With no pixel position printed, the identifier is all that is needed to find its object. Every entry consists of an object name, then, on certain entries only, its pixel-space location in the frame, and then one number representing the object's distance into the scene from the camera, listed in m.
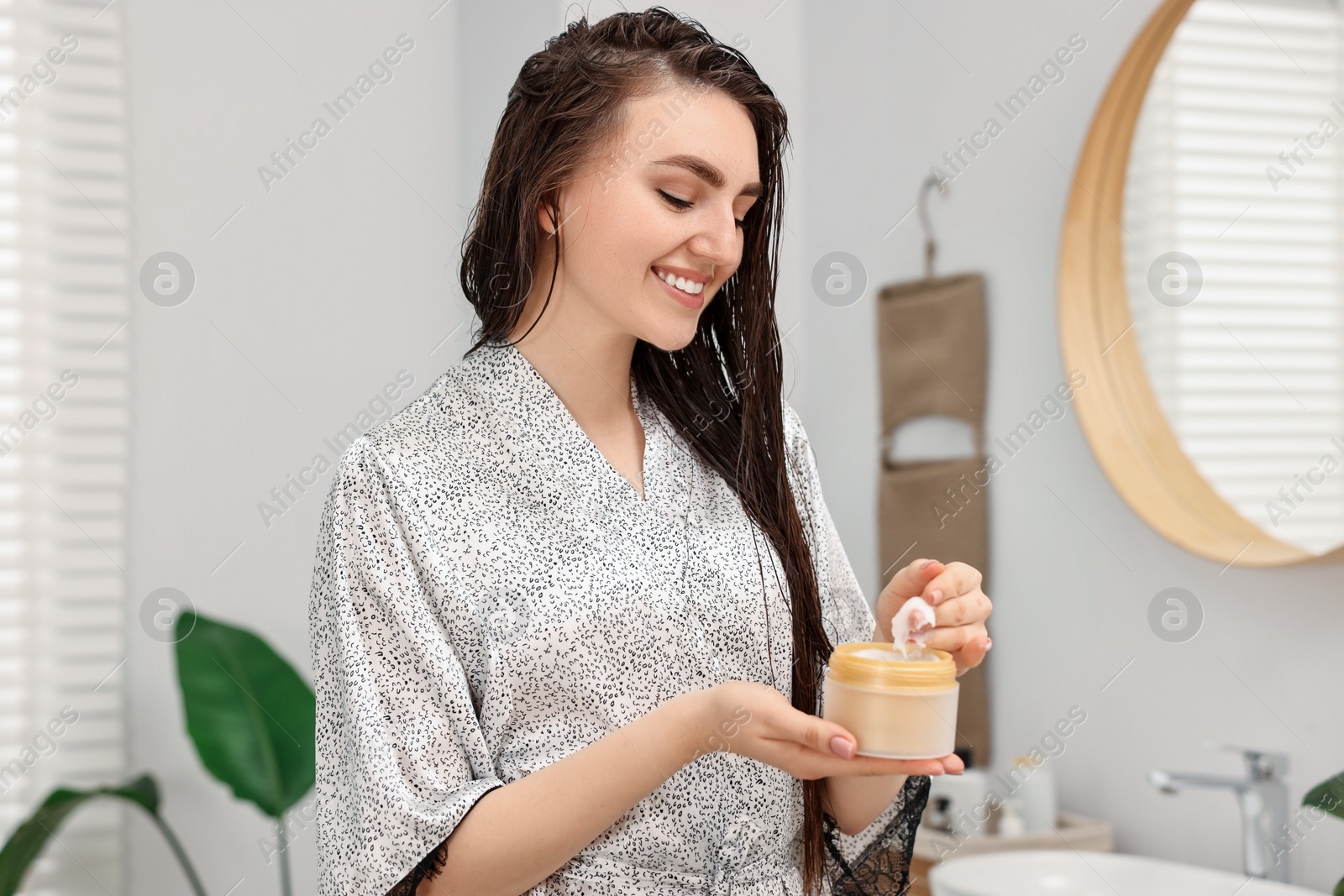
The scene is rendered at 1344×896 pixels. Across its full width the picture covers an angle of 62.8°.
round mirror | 1.31
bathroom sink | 1.35
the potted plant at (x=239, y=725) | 1.79
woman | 0.79
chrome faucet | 1.29
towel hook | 1.91
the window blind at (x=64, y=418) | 1.85
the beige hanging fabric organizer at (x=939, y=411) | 1.80
